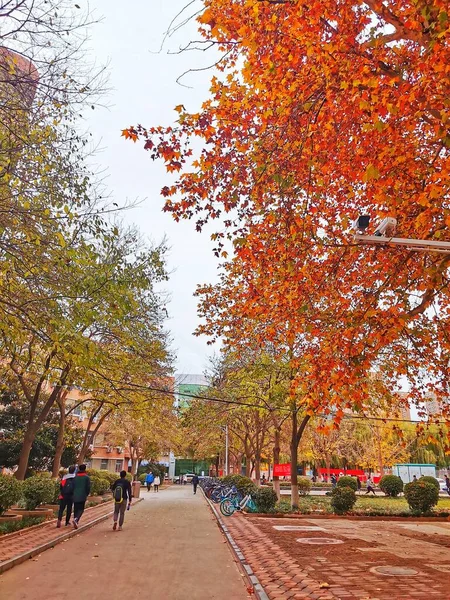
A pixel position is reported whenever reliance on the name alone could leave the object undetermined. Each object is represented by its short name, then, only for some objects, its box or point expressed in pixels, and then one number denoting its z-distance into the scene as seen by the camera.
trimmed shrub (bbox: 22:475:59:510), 14.85
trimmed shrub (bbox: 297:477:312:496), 31.08
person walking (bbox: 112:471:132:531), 13.53
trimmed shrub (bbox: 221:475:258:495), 21.54
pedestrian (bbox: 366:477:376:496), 33.96
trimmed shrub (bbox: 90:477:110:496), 23.34
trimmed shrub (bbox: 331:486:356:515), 18.61
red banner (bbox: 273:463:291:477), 31.06
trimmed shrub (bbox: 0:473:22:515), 11.89
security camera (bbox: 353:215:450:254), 6.69
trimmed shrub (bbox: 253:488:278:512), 18.45
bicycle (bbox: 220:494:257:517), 18.22
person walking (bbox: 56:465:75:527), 13.56
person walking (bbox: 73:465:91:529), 13.34
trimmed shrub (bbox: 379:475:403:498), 31.55
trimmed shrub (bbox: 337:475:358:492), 30.55
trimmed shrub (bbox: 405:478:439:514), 19.53
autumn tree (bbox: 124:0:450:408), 6.23
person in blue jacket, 42.05
